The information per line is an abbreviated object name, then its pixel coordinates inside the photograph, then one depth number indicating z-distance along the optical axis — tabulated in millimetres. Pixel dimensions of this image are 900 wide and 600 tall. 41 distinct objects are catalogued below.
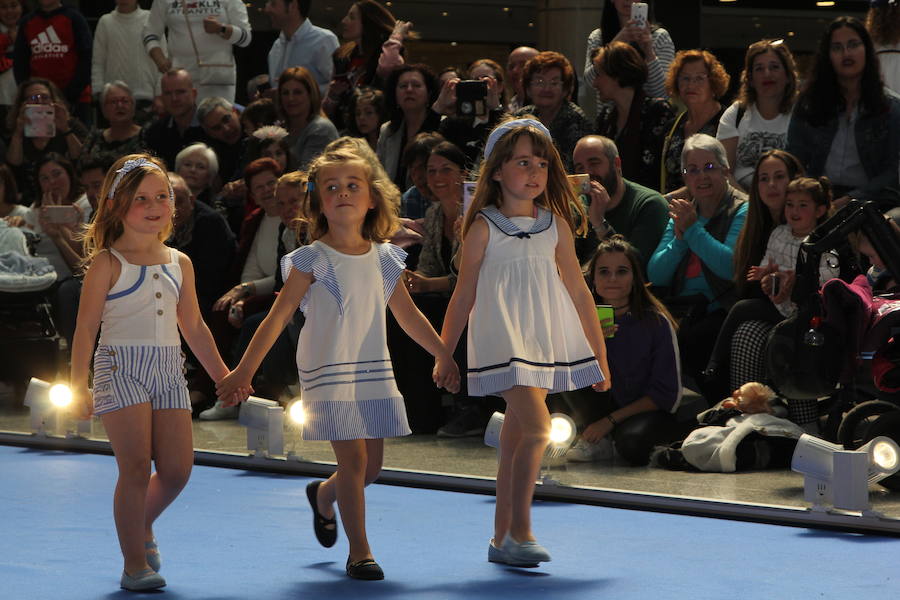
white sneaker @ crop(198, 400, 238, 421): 14930
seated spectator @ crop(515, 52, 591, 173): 14930
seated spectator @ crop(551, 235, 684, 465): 11820
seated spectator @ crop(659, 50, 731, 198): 14594
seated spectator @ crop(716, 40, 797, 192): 14078
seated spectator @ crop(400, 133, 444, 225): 14461
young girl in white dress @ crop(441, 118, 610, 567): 8281
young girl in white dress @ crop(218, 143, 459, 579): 8109
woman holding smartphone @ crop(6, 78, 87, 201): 19219
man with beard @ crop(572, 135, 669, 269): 13664
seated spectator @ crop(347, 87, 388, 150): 16984
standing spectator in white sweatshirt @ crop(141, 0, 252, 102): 19391
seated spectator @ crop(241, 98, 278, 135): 18266
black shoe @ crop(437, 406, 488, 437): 13570
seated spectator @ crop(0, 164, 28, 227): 17344
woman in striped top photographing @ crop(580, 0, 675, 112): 15695
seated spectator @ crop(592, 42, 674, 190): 14937
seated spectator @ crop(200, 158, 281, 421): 15125
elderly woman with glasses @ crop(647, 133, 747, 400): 12891
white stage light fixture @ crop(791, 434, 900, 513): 9266
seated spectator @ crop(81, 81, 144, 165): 18562
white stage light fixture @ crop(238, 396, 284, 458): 11995
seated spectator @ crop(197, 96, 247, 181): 18250
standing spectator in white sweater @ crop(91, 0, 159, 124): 20859
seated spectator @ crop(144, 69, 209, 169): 18375
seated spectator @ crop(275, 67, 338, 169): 16859
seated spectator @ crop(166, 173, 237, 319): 15461
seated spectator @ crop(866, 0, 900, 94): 14195
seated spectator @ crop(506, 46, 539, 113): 16484
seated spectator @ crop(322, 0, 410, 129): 17719
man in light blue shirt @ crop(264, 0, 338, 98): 19000
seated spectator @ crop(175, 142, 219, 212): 16547
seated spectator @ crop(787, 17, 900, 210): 13000
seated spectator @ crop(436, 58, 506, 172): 14995
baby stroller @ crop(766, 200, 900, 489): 10344
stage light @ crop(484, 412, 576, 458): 10945
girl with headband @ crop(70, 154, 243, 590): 7883
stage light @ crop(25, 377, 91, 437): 13453
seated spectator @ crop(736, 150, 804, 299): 12539
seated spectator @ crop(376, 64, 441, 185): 16094
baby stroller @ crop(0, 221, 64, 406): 16000
